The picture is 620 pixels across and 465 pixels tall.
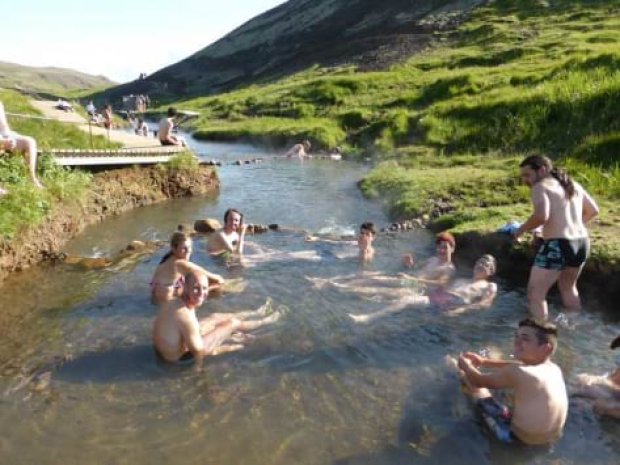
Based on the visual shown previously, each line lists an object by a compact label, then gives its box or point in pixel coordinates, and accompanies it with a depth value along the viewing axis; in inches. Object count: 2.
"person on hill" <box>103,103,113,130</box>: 1094.4
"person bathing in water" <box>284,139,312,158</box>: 1096.8
